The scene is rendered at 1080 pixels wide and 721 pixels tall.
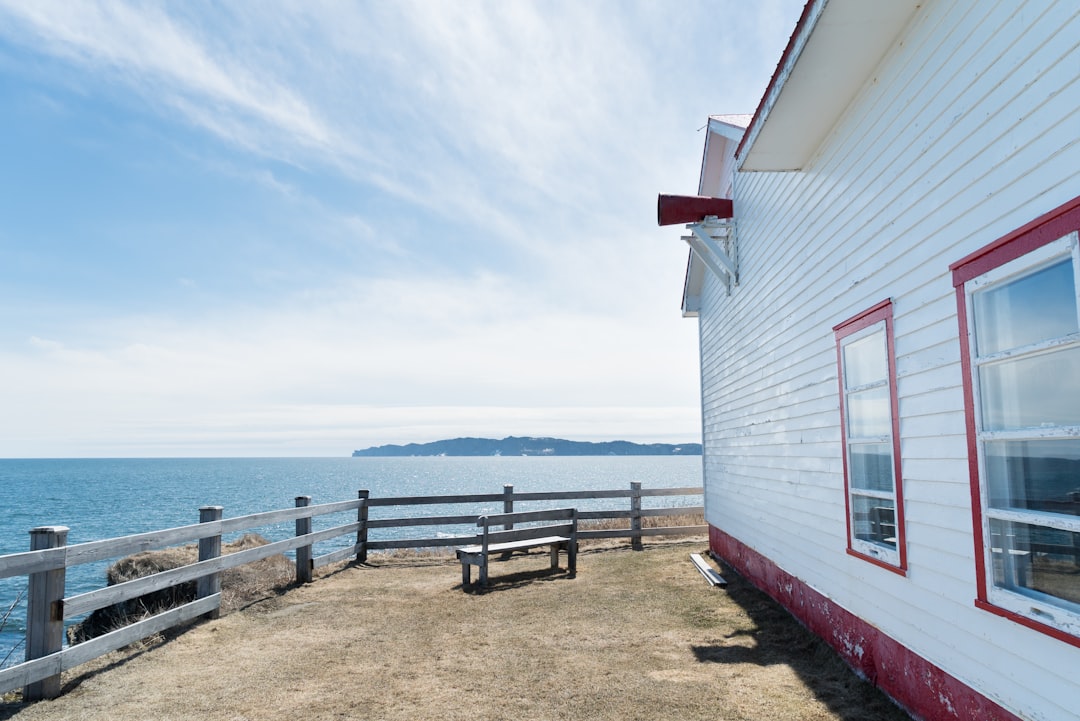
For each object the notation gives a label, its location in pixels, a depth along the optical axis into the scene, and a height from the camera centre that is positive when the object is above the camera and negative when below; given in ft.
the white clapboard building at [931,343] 10.56 +1.89
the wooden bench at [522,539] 31.81 -4.60
